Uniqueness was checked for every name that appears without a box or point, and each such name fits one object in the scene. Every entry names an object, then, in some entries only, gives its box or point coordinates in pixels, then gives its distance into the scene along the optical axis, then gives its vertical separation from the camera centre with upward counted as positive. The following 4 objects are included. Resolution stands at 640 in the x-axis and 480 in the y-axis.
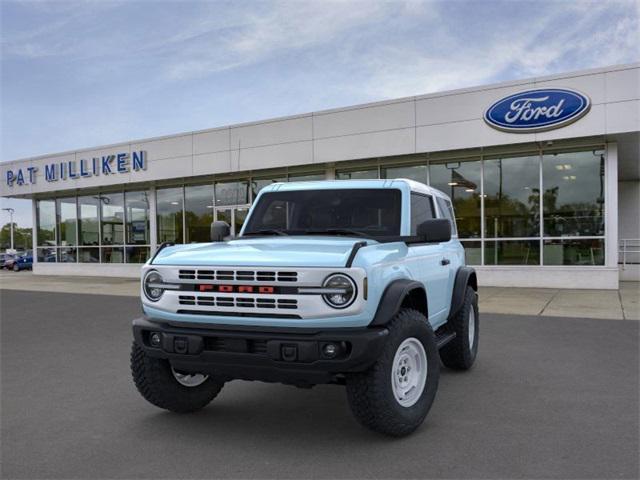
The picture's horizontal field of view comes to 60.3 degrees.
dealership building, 13.73 +2.09
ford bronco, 3.48 -0.58
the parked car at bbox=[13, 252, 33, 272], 35.27 -1.70
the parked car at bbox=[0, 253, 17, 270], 36.05 -1.58
